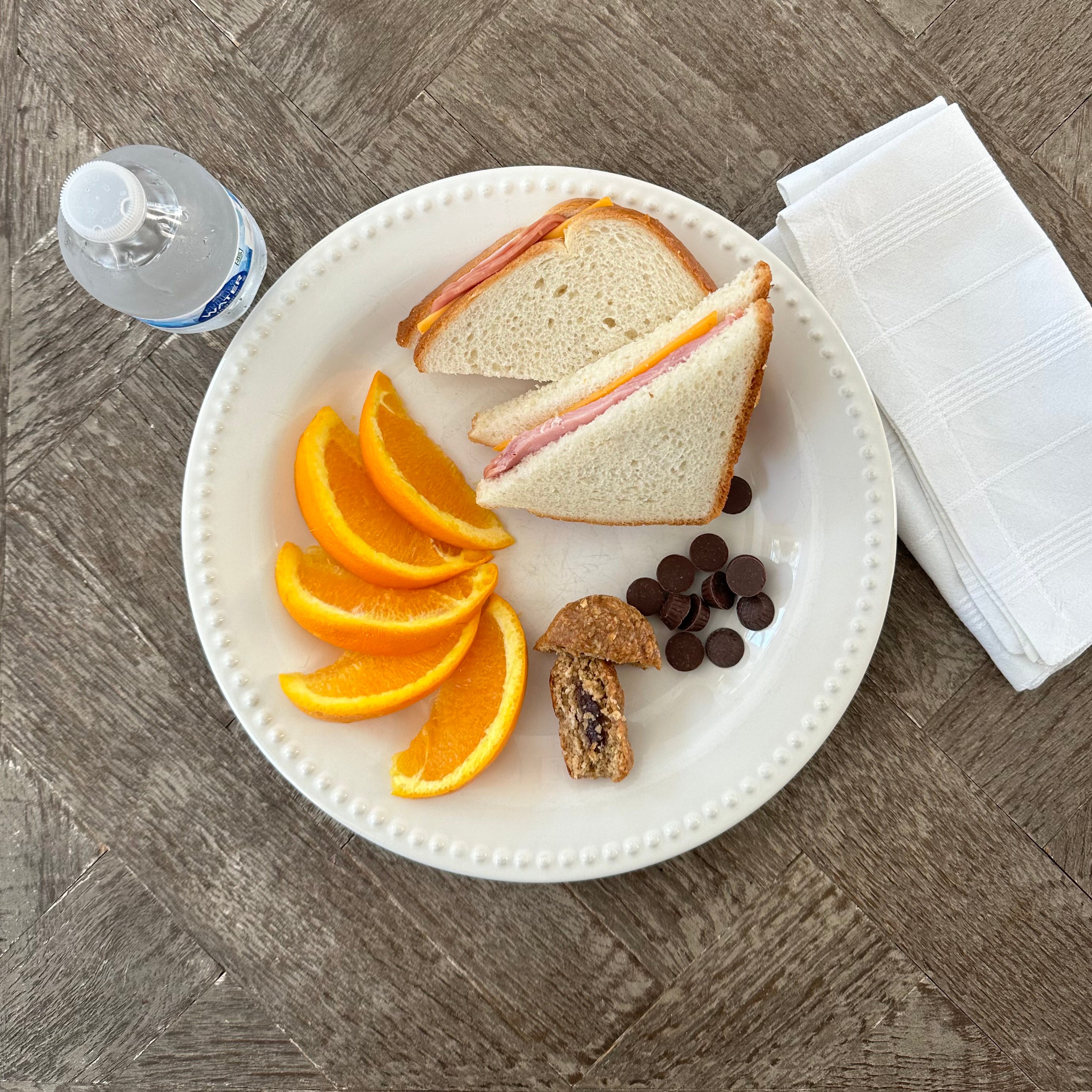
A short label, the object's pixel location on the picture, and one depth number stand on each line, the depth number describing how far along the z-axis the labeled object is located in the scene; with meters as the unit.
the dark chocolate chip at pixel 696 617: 0.45
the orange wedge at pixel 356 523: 0.43
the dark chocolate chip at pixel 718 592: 0.45
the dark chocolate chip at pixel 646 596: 0.45
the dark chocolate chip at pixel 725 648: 0.45
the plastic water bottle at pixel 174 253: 0.42
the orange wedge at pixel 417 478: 0.43
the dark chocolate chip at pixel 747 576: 0.44
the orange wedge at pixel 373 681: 0.42
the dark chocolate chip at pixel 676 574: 0.45
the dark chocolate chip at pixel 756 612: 0.45
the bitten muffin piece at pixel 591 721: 0.44
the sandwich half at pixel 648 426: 0.42
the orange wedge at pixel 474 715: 0.43
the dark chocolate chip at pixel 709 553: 0.45
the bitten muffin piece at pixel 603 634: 0.43
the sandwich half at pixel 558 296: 0.43
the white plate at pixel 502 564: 0.44
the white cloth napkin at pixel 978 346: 0.45
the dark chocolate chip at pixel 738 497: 0.45
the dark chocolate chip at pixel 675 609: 0.45
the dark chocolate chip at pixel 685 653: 0.45
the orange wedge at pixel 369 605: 0.42
